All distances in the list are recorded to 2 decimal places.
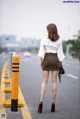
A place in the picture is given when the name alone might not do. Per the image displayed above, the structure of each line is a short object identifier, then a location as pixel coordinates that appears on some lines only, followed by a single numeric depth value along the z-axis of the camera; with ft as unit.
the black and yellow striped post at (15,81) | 26.63
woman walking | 27.35
